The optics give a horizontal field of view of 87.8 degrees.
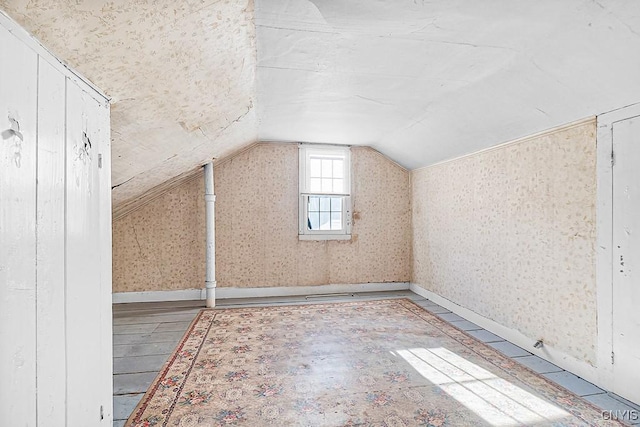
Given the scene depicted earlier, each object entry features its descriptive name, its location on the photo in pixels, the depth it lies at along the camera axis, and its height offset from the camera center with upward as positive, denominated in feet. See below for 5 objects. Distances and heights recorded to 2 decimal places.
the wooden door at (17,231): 2.88 -0.16
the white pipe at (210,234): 13.69 -0.89
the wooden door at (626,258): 6.68 -0.97
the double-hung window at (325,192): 15.97 +0.98
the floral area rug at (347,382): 6.37 -3.92
